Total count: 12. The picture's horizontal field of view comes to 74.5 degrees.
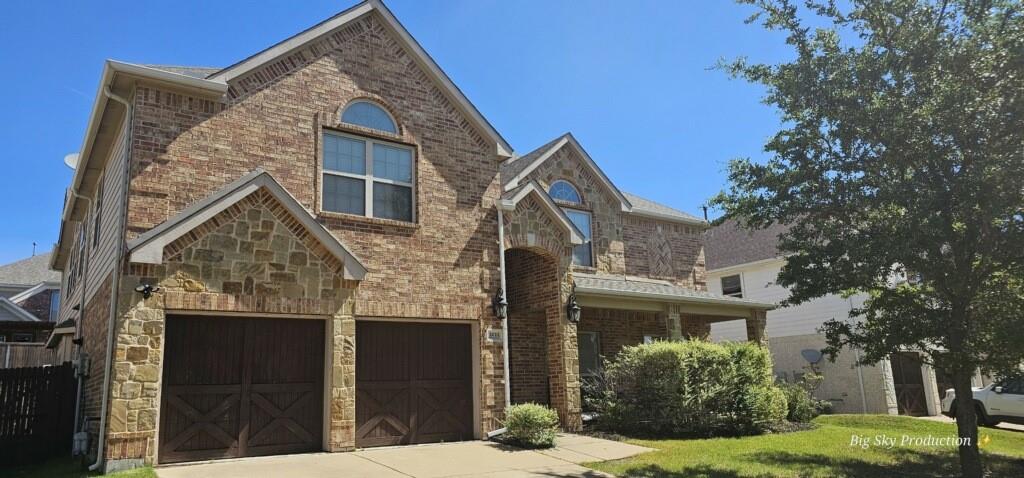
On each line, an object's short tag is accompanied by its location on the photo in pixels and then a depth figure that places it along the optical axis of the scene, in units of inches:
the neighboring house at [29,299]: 1042.1
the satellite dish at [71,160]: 614.1
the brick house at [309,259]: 387.5
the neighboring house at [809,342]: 900.0
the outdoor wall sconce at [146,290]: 369.7
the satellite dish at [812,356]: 907.4
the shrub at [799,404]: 657.6
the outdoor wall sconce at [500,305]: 510.0
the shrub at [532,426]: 457.4
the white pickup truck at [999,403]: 697.0
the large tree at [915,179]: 353.4
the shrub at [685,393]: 540.1
